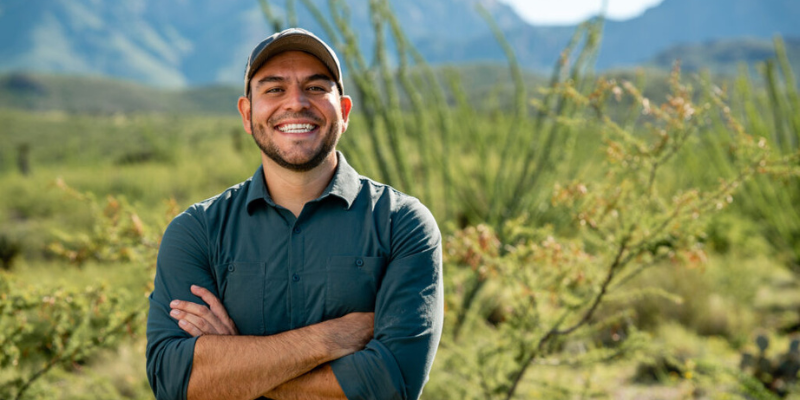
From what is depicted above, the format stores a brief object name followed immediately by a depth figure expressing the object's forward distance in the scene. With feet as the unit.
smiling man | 6.50
